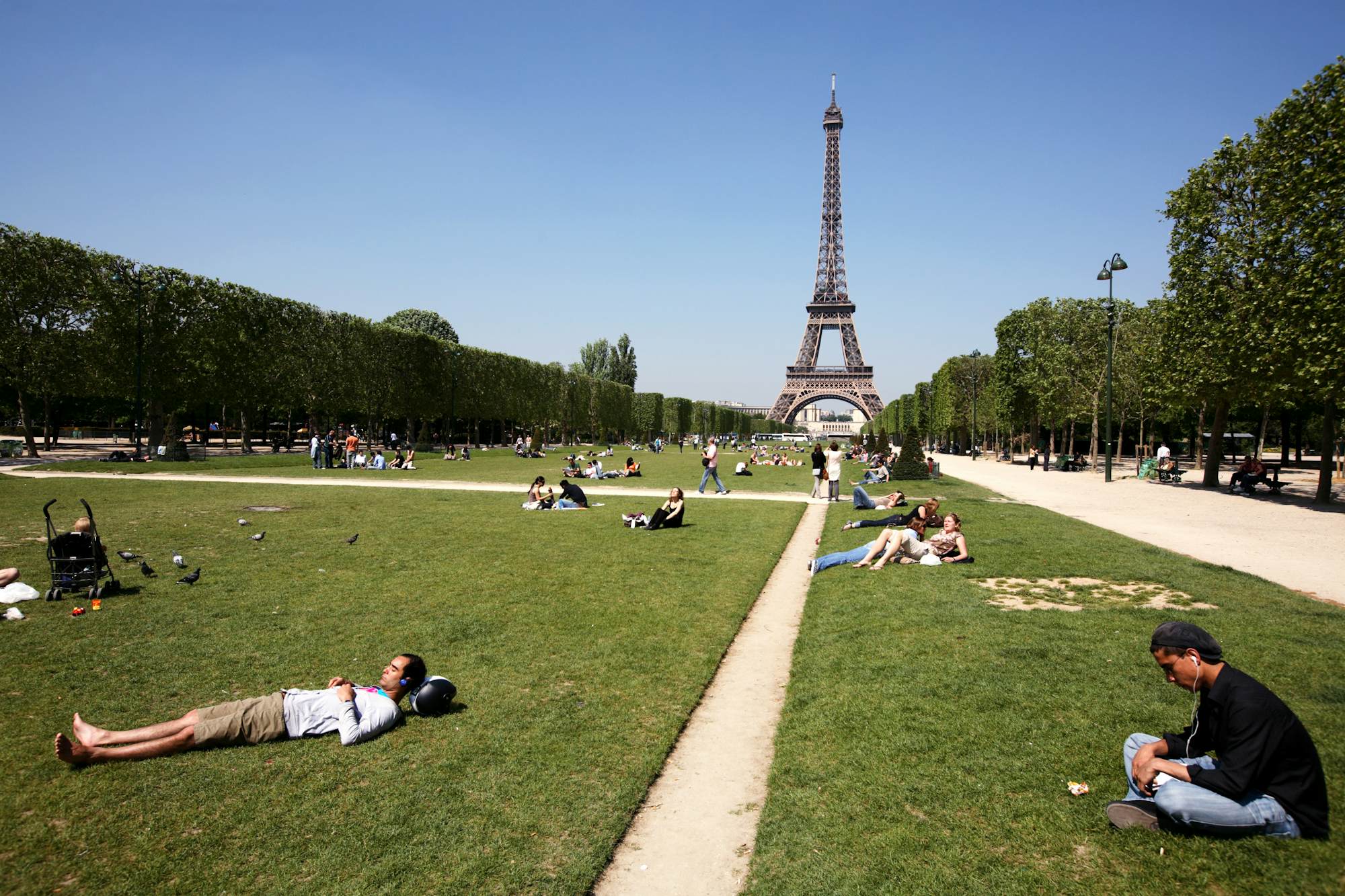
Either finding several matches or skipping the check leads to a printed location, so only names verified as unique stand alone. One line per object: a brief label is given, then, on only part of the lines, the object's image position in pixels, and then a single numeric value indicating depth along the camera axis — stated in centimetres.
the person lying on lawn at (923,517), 1431
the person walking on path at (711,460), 2505
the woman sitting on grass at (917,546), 1212
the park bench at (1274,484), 2631
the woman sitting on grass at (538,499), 1955
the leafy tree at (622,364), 12338
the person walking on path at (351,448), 3616
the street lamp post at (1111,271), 3303
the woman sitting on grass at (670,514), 1608
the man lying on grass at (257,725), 505
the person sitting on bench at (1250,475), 2617
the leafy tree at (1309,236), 1988
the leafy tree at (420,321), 10138
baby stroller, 898
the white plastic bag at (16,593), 851
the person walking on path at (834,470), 2280
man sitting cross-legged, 398
